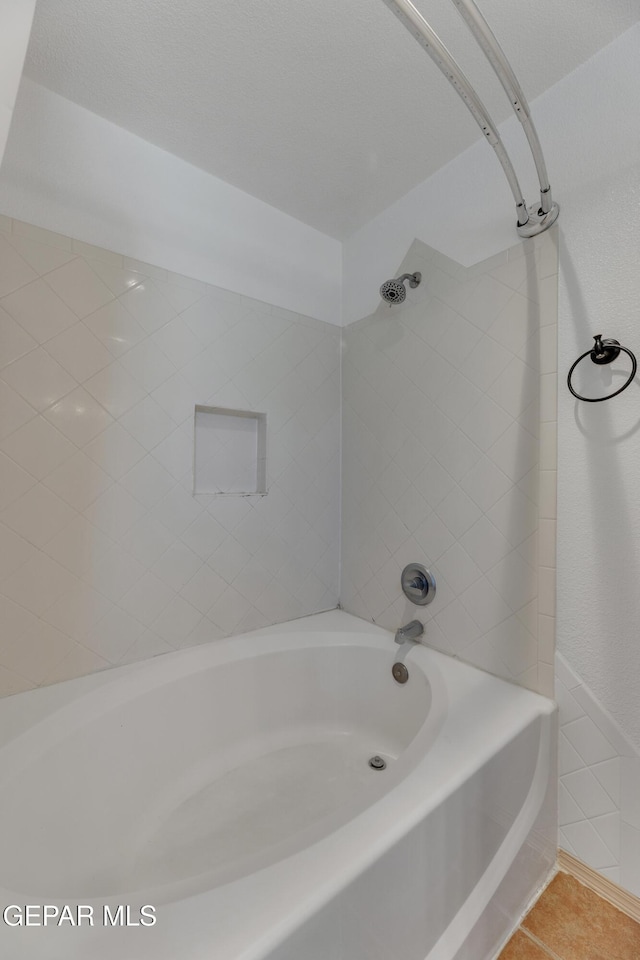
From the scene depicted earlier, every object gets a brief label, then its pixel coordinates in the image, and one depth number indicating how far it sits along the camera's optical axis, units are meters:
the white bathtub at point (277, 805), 0.56
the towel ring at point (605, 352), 0.99
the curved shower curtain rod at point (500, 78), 0.59
